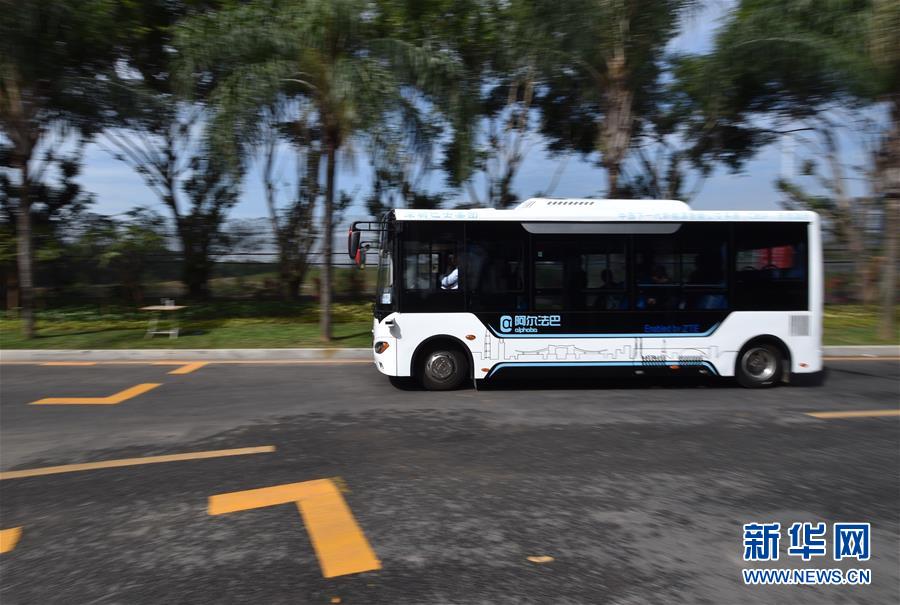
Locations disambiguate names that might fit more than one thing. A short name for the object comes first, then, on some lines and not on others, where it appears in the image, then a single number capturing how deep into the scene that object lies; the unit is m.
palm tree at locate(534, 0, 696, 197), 13.75
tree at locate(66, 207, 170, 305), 18.73
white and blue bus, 9.03
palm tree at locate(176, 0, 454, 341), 12.91
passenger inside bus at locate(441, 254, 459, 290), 9.05
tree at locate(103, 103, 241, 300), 19.02
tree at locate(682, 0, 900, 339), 13.55
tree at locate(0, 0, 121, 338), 12.55
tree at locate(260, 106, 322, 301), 20.55
